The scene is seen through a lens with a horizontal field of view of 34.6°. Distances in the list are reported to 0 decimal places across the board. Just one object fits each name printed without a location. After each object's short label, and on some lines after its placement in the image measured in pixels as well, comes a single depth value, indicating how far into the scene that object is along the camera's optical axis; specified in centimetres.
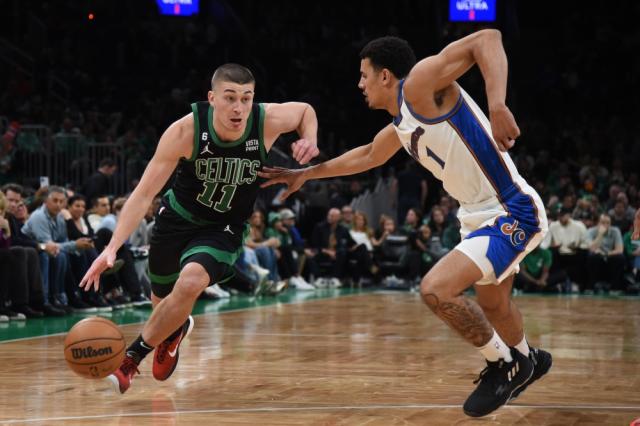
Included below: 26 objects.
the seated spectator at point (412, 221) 1833
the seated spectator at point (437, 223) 1788
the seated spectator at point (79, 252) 1208
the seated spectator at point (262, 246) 1609
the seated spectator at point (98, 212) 1302
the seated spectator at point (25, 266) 1092
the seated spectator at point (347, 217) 1855
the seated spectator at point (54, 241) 1156
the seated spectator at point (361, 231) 1817
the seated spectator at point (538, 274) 1706
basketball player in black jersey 587
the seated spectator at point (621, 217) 1747
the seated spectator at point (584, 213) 1756
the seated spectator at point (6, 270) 1058
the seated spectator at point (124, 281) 1272
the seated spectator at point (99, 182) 1441
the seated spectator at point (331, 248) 1806
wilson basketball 555
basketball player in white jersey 509
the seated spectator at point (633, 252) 1703
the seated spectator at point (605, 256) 1695
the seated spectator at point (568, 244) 1723
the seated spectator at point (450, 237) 1747
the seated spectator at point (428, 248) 1755
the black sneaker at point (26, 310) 1120
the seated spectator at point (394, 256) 1772
